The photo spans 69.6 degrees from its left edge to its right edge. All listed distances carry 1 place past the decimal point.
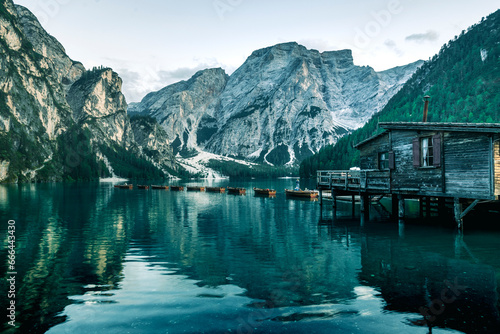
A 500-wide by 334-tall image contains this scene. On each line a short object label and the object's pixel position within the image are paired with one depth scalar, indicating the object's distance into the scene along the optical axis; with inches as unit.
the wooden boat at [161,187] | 5263.8
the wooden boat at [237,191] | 3974.9
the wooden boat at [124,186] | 5417.3
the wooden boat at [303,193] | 3010.3
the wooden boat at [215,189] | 4431.6
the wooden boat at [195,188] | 4998.3
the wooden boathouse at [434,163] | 1046.4
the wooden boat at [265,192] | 3454.2
